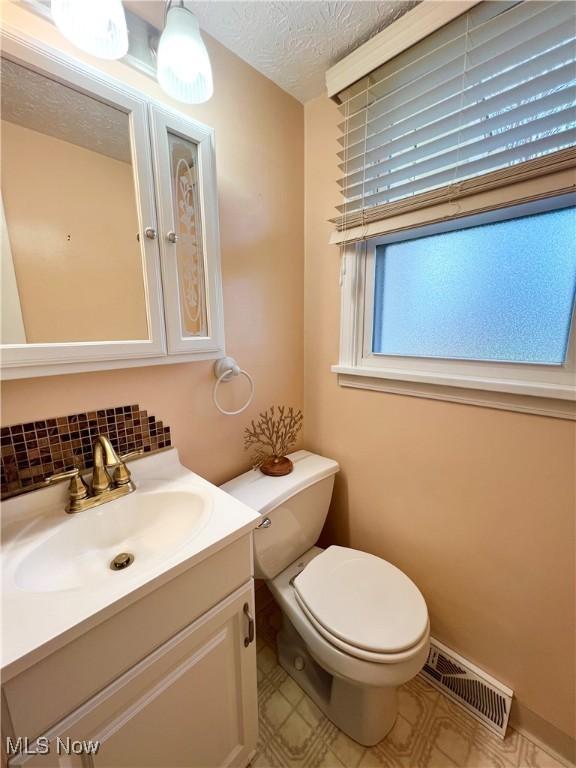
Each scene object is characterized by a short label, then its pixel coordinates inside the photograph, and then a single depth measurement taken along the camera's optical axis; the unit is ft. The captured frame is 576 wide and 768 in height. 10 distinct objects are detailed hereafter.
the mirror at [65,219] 2.21
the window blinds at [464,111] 2.50
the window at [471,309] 2.86
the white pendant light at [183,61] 2.49
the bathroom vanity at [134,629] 1.60
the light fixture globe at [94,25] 2.10
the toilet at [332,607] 2.76
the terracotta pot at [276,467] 3.91
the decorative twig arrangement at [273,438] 3.99
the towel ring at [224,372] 3.62
